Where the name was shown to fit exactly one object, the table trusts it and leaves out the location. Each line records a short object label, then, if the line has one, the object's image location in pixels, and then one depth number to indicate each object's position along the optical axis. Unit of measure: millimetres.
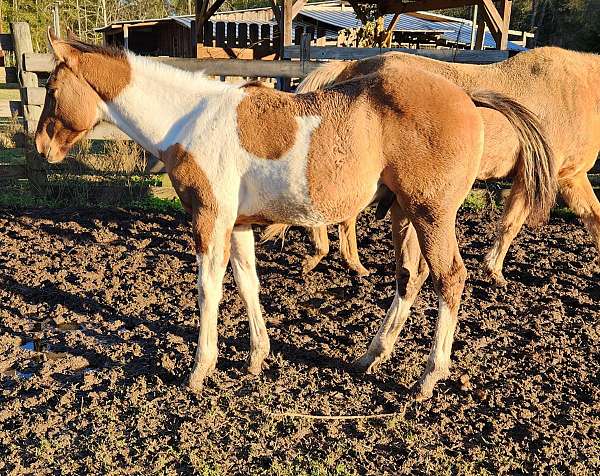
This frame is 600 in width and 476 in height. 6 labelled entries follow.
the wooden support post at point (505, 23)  8312
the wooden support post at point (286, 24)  7801
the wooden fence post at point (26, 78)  6934
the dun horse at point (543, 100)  4730
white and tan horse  3088
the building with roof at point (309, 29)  20656
